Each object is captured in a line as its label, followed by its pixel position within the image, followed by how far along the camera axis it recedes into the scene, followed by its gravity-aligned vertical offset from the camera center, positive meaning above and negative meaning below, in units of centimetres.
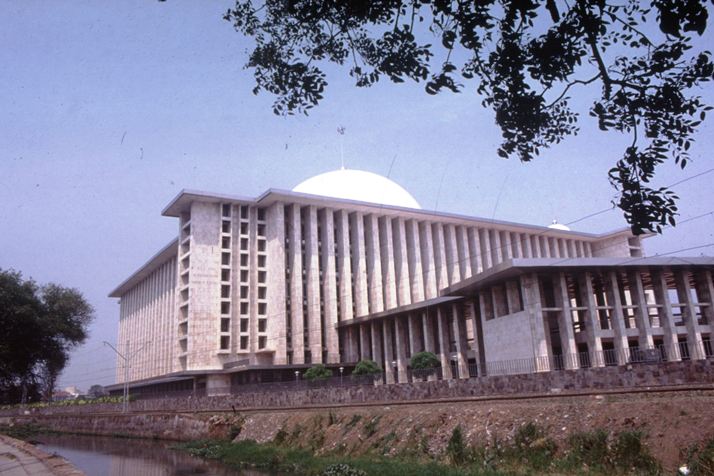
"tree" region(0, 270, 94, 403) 5900 +897
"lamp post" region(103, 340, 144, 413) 5197 +36
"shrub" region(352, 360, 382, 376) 4838 +241
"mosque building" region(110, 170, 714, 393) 4291 +901
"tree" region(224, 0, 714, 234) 609 +361
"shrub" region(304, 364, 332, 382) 4903 +224
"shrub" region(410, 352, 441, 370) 4706 +271
